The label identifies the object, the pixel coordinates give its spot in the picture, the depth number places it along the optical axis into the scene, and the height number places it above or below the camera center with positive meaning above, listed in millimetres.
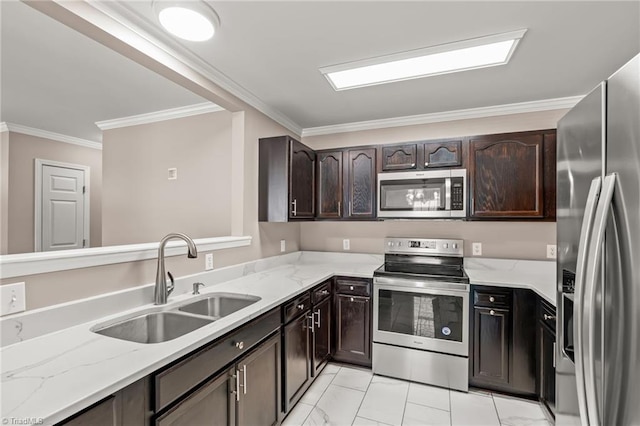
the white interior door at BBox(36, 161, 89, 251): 4008 +93
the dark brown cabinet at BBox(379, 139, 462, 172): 2775 +560
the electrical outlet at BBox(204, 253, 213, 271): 2254 -351
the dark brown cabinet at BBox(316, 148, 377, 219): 3055 +318
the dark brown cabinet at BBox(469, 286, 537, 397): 2309 -972
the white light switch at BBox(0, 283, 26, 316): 1229 -348
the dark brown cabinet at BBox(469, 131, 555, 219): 2539 +340
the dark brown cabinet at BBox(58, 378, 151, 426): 883 -609
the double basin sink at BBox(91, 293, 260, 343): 1543 -591
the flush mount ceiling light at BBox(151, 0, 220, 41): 1489 +1003
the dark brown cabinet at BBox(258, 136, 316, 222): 2773 +327
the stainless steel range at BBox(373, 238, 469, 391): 2473 -938
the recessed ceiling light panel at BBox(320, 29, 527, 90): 1886 +1056
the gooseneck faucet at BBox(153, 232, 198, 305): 1772 -377
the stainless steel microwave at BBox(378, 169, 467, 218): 2713 +191
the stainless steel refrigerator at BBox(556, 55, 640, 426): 766 -124
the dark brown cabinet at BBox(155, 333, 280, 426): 1240 -869
